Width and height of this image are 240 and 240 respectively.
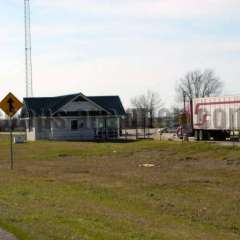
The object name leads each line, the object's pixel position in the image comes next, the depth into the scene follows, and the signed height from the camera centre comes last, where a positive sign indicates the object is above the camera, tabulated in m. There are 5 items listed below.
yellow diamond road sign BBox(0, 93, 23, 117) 29.06 +0.98
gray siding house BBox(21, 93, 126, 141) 75.19 +0.82
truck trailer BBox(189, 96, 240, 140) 50.12 +0.52
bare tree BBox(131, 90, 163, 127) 137.75 +4.00
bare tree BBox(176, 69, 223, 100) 136.75 +7.44
